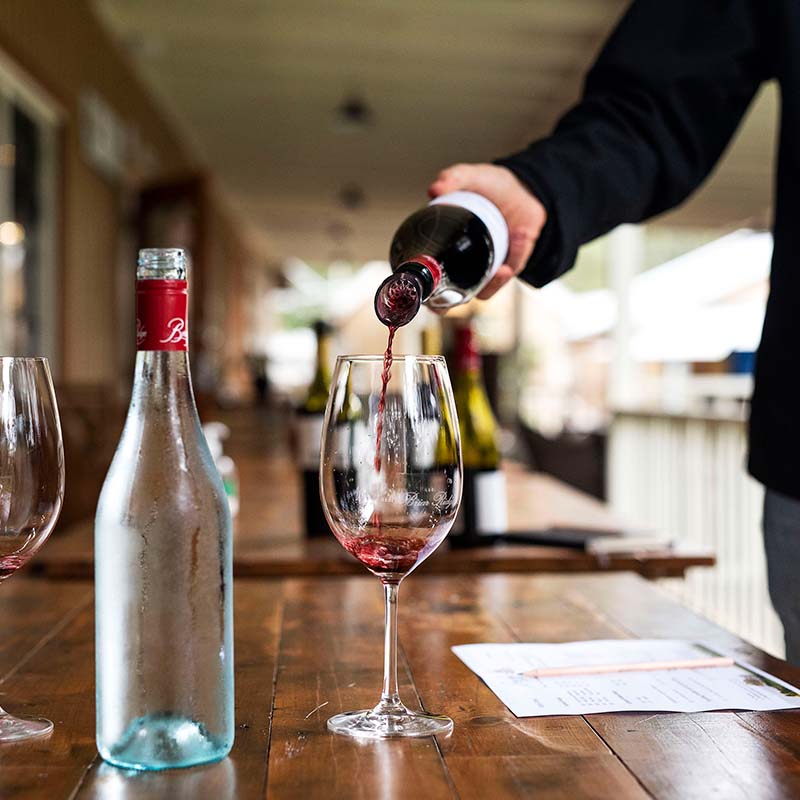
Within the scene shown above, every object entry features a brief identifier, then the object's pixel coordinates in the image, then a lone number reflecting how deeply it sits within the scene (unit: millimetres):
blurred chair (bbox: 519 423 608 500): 4824
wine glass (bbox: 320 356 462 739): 667
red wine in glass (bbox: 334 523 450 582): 673
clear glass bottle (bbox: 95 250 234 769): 594
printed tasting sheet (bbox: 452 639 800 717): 727
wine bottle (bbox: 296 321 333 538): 1677
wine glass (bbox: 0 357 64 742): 662
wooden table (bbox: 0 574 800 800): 578
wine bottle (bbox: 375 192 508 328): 909
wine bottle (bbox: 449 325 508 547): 1582
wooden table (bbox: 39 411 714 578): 1424
